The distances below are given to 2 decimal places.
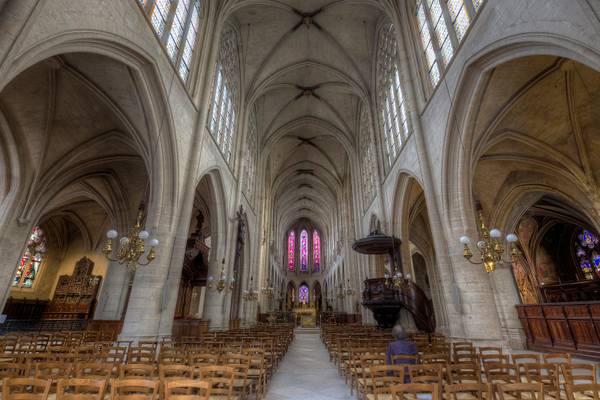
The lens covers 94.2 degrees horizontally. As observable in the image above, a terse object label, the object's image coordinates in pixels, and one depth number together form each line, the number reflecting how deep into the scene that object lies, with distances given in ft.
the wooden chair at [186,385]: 7.59
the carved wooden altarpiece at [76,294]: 61.41
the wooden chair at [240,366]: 11.87
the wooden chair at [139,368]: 11.49
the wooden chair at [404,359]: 13.33
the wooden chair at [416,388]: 7.92
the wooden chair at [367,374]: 13.66
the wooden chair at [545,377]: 10.81
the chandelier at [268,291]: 84.50
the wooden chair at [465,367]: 11.84
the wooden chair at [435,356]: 14.19
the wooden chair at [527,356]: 13.28
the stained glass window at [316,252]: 152.71
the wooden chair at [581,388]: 7.89
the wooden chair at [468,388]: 7.34
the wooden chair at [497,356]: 14.65
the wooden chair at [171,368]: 10.41
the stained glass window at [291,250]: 152.56
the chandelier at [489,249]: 21.50
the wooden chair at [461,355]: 16.00
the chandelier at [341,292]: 93.09
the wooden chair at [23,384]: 7.16
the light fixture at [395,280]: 37.19
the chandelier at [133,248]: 22.86
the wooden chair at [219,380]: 9.45
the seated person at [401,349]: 13.69
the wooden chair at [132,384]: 7.82
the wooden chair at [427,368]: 9.60
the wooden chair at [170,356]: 14.10
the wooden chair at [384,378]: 10.18
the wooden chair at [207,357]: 13.12
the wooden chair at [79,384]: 7.47
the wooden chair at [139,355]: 16.40
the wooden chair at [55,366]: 11.30
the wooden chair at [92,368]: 11.62
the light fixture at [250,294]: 59.72
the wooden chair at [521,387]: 7.73
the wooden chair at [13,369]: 11.96
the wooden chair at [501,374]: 11.45
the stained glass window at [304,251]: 154.10
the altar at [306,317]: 94.38
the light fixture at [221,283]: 40.81
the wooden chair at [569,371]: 9.85
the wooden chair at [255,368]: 14.09
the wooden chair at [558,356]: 12.96
